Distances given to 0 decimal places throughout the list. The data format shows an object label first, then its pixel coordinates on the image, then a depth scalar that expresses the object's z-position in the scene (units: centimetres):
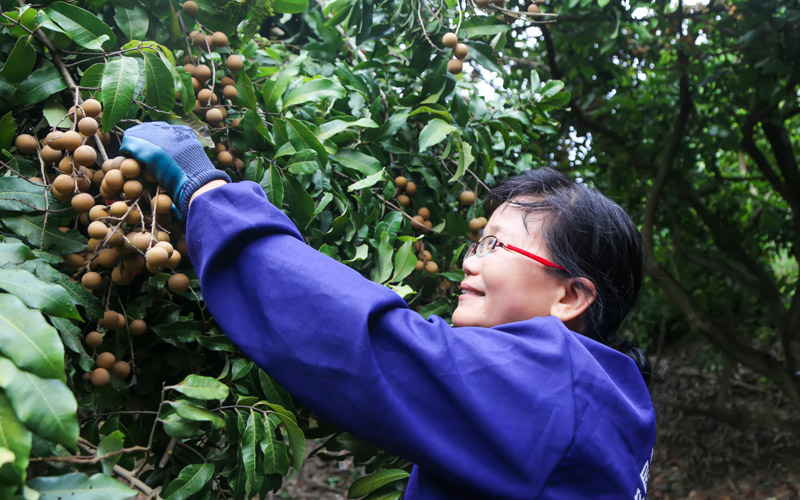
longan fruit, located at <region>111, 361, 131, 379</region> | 117
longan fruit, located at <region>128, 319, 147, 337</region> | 117
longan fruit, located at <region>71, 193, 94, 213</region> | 105
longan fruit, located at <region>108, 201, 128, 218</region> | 104
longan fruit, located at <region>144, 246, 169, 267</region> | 98
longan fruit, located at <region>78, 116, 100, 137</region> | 107
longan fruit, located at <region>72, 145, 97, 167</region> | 106
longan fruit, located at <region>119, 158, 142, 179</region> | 103
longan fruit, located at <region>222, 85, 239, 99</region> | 138
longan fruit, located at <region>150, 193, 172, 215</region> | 105
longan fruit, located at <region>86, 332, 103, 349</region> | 111
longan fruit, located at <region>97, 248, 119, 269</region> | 107
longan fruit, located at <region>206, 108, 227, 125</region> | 130
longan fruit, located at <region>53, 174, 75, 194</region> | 106
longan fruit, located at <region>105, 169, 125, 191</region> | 103
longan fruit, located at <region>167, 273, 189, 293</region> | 113
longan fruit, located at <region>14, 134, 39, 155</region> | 116
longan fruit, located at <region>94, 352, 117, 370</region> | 113
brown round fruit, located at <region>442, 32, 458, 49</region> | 160
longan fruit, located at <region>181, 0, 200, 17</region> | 131
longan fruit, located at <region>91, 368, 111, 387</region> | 112
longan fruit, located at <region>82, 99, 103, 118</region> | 108
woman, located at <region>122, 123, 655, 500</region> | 87
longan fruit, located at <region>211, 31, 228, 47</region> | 136
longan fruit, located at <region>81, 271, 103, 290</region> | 108
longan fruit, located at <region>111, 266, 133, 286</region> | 110
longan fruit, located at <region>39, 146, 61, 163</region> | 109
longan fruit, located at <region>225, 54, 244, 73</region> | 137
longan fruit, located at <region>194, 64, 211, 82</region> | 132
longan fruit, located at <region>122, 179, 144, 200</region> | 105
